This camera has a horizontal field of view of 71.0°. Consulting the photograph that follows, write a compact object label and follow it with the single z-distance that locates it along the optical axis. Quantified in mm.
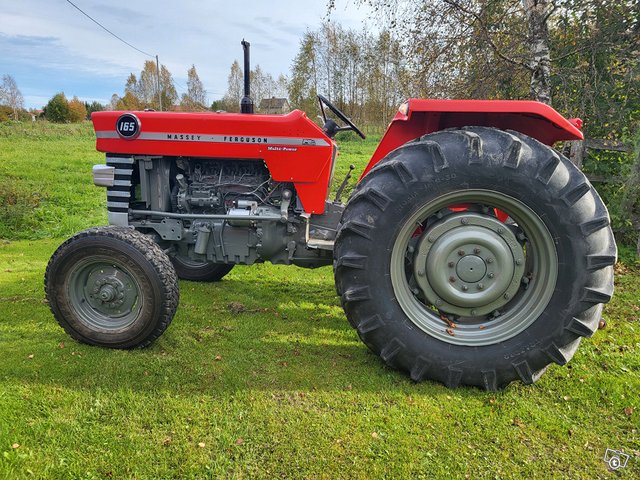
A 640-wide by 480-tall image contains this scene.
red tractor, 2420
